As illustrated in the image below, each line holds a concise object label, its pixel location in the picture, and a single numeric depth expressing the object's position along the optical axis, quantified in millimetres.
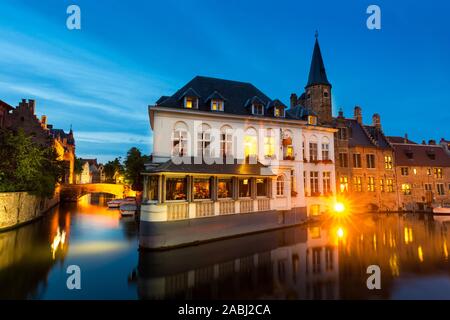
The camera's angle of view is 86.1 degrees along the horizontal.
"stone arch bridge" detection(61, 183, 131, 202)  52341
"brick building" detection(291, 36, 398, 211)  29906
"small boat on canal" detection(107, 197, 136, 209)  41562
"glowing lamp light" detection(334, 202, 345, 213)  26484
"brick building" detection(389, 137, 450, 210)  35344
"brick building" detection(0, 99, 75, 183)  34741
